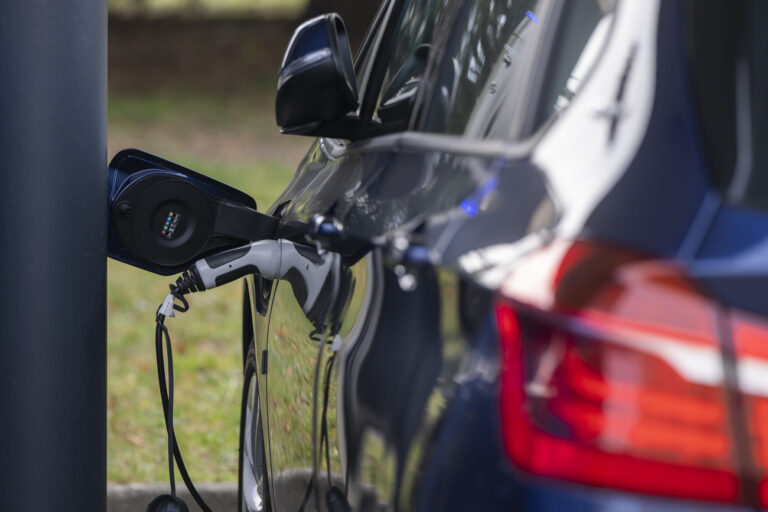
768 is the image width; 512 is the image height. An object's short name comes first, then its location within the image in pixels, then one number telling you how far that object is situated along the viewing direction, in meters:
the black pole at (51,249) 4.44
